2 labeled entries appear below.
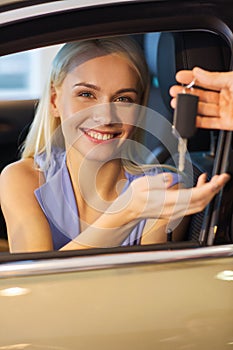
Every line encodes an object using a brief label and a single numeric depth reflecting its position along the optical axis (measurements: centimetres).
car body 251
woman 265
